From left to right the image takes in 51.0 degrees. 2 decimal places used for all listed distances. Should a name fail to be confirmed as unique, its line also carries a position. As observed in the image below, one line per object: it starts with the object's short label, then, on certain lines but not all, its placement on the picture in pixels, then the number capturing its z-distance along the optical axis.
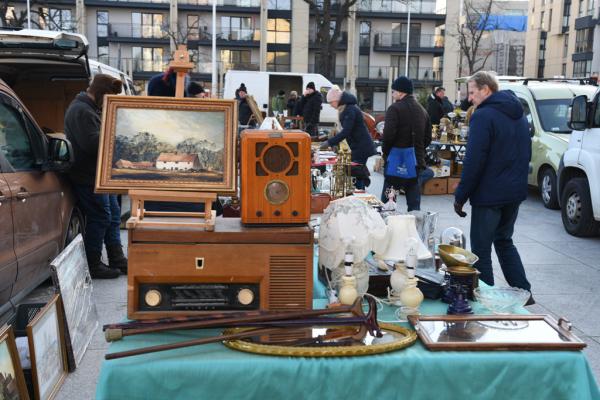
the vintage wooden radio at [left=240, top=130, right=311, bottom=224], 2.36
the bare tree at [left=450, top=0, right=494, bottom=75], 34.53
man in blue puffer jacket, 4.31
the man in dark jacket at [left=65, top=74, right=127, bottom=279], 5.17
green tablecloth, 2.04
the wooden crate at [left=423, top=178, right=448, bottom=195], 10.95
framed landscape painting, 2.41
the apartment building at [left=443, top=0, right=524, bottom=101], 40.28
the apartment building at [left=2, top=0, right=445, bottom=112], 38.59
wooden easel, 2.28
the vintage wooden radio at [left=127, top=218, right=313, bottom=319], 2.24
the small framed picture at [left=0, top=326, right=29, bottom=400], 2.61
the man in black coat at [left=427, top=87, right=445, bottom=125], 15.05
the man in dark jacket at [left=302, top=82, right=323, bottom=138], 16.00
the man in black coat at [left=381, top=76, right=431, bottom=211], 6.90
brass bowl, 2.81
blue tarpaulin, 57.26
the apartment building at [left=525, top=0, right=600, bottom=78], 44.28
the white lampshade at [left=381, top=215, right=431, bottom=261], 2.72
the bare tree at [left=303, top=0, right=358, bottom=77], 27.50
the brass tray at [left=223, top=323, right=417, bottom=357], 2.10
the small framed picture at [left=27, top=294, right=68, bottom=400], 3.04
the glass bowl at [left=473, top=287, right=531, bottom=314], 2.60
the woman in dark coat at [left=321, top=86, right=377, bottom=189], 7.73
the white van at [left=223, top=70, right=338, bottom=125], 22.80
